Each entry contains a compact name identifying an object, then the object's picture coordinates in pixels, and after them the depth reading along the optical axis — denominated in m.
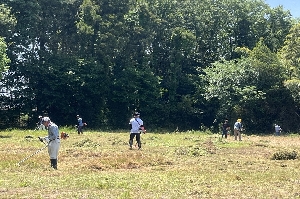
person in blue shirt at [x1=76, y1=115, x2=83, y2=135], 37.72
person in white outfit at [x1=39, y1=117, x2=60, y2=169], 17.11
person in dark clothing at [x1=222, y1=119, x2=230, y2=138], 37.12
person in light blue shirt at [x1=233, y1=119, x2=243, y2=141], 34.97
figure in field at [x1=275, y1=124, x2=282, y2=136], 44.34
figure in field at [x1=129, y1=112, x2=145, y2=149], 24.98
